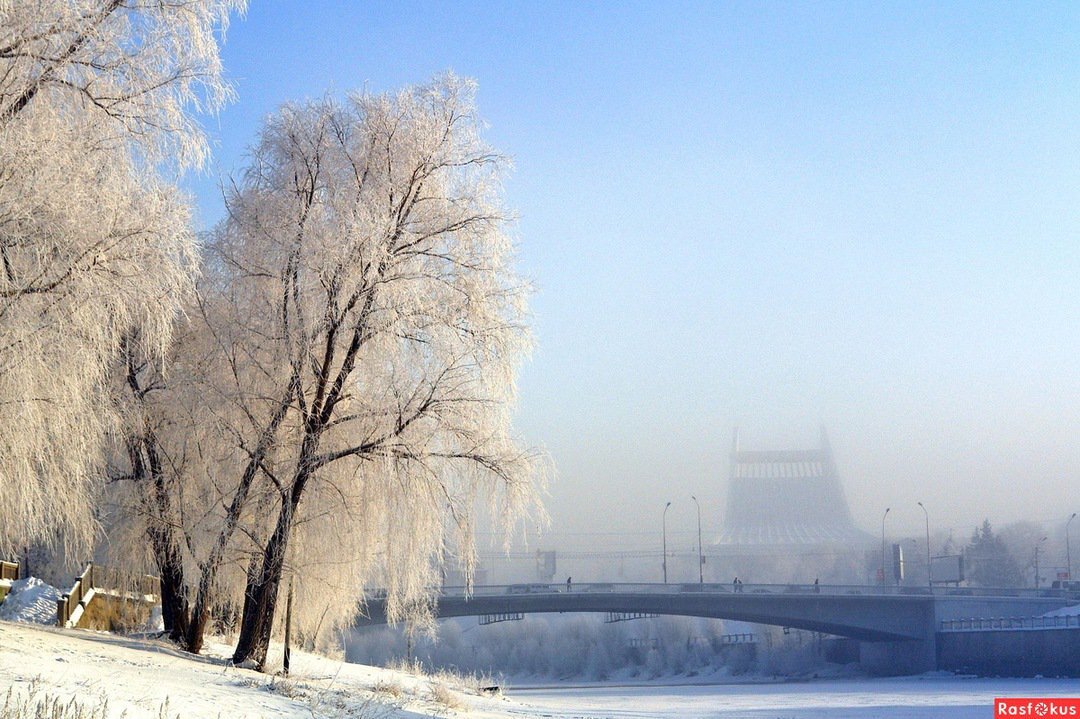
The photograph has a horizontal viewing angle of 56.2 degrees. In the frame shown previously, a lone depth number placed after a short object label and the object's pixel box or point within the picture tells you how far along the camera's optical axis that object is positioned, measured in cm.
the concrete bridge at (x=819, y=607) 6681
